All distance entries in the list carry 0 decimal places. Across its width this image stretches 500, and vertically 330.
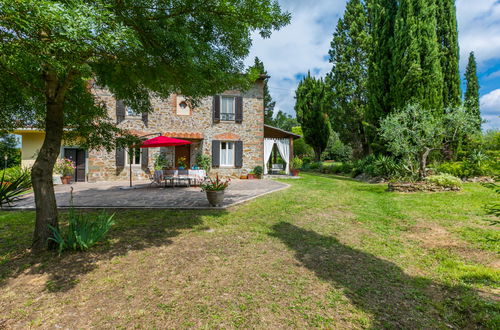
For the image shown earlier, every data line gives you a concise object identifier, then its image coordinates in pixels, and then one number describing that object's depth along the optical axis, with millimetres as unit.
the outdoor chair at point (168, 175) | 10188
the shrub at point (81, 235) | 3427
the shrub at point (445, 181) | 8539
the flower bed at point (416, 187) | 8664
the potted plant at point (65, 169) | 11879
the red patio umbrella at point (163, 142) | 9341
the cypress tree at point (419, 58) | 12156
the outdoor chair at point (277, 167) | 17659
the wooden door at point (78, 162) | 13062
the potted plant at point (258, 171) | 14516
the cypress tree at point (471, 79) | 23172
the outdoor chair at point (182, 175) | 10289
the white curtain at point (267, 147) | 16234
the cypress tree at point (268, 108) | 38034
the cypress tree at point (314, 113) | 24469
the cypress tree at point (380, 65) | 13609
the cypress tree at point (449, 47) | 13586
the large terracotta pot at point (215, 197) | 6426
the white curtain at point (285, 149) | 16672
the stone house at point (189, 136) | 12984
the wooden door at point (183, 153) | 14578
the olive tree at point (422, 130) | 9334
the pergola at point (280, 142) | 16266
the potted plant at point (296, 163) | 20803
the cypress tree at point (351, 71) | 21094
